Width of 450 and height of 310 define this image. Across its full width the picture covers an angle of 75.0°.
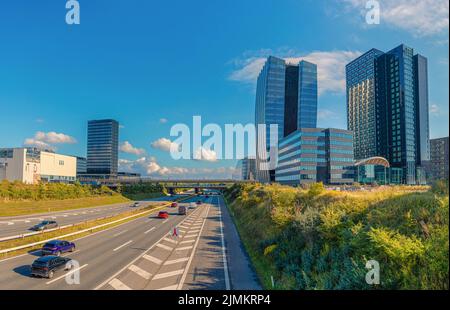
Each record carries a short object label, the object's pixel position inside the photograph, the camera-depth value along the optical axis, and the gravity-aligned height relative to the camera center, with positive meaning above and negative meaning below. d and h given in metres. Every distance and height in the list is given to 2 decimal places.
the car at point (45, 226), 34.99 -6.70
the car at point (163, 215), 50.72 -7.56
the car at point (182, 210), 56.59 -7.56
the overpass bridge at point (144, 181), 129.50 -4.29
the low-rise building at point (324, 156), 102.31 +5.88
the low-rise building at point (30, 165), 115.25 +2.27
